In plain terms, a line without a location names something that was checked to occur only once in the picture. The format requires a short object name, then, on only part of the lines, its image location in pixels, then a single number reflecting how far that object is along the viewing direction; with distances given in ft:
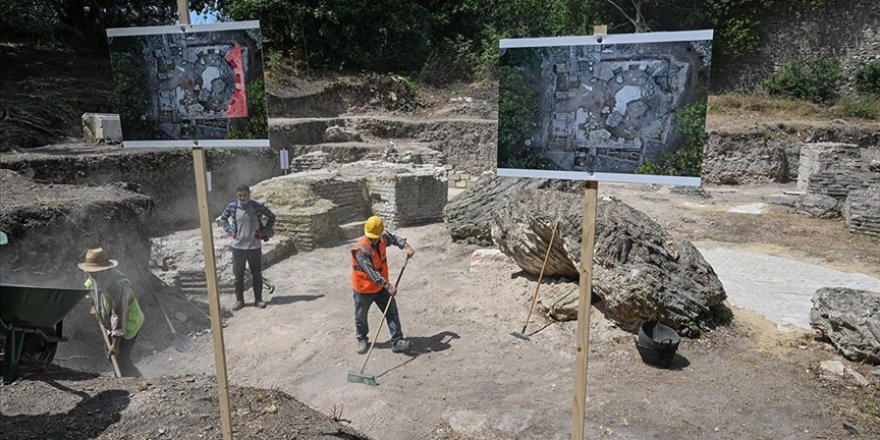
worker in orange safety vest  19.19
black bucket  18.26
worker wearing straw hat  16.28
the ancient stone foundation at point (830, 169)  43.73
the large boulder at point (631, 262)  19.81
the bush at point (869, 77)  71.87
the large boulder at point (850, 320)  18.38
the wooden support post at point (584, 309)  9.55
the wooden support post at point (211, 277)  10.53
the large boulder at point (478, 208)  32.01
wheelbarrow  12.71
